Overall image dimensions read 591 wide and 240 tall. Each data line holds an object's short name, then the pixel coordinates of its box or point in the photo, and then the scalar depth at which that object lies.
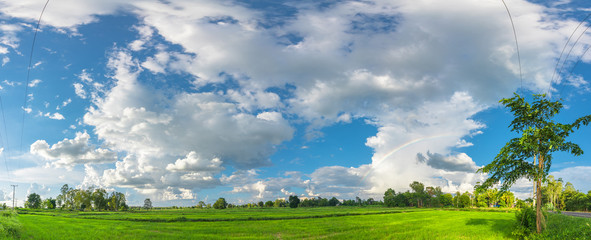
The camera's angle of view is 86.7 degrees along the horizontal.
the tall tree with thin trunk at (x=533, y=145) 20.08
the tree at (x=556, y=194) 93.19
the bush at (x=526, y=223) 22.88
